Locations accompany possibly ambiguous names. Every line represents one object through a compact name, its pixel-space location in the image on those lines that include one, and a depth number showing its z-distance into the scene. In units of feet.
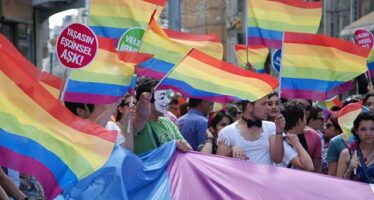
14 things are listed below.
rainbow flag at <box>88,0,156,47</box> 58.29
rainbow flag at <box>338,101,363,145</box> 51.93
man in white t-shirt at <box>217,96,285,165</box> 46.78
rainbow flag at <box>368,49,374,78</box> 72.13
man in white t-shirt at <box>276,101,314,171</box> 47.98
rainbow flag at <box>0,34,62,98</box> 37.35
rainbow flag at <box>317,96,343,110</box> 90.22
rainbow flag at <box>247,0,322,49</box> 67.21
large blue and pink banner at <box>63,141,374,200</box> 41.86
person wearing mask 47.11
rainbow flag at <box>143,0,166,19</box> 60.05
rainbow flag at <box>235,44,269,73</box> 81.71
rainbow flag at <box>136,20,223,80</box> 52.24
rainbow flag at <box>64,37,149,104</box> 44.58
